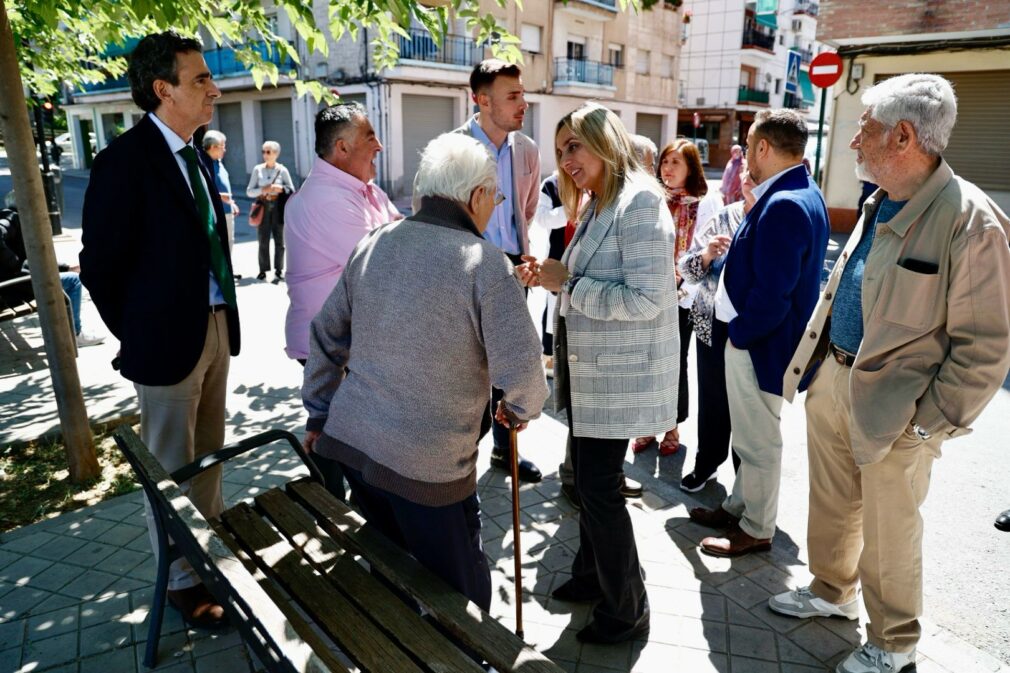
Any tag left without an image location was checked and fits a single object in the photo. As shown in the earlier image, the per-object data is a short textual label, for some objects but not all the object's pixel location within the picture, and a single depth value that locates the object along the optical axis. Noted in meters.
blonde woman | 2.54
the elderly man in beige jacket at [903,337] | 2.22
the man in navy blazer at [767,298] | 3.12
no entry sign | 12.16
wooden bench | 1.90
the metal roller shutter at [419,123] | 25.28
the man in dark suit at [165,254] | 2.67
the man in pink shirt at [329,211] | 3.27
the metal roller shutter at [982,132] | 14.20
